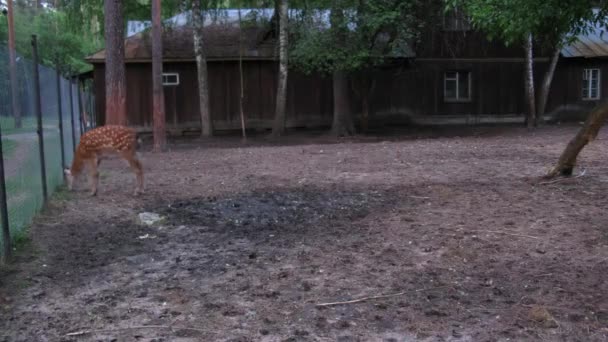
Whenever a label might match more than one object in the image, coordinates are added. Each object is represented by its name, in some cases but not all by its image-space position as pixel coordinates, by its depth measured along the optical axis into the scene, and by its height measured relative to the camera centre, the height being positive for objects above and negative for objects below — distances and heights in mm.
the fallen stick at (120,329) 3757 -1287
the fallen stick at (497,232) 5840 -1186
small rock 6973 -1173
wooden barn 21594 +1028
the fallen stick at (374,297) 4230 -1287
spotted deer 8695 -459
